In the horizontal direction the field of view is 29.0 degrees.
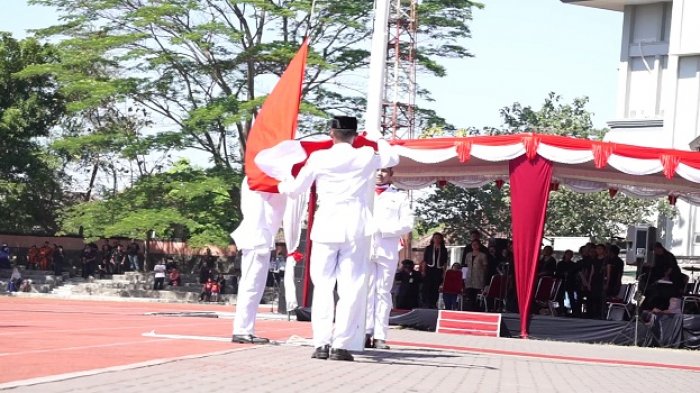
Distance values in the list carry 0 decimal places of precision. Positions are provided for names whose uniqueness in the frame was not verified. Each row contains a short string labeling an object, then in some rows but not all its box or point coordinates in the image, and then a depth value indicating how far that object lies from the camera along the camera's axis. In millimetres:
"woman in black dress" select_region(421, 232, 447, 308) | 28516
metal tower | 49281
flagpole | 14469
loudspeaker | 25375
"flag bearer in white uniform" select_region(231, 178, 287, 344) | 14016
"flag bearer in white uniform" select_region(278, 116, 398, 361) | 12453
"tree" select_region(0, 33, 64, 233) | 57469
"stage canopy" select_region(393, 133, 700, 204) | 24359
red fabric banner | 24391
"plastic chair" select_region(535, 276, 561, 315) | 27250
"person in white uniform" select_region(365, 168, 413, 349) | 15844
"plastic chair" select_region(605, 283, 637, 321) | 26781
